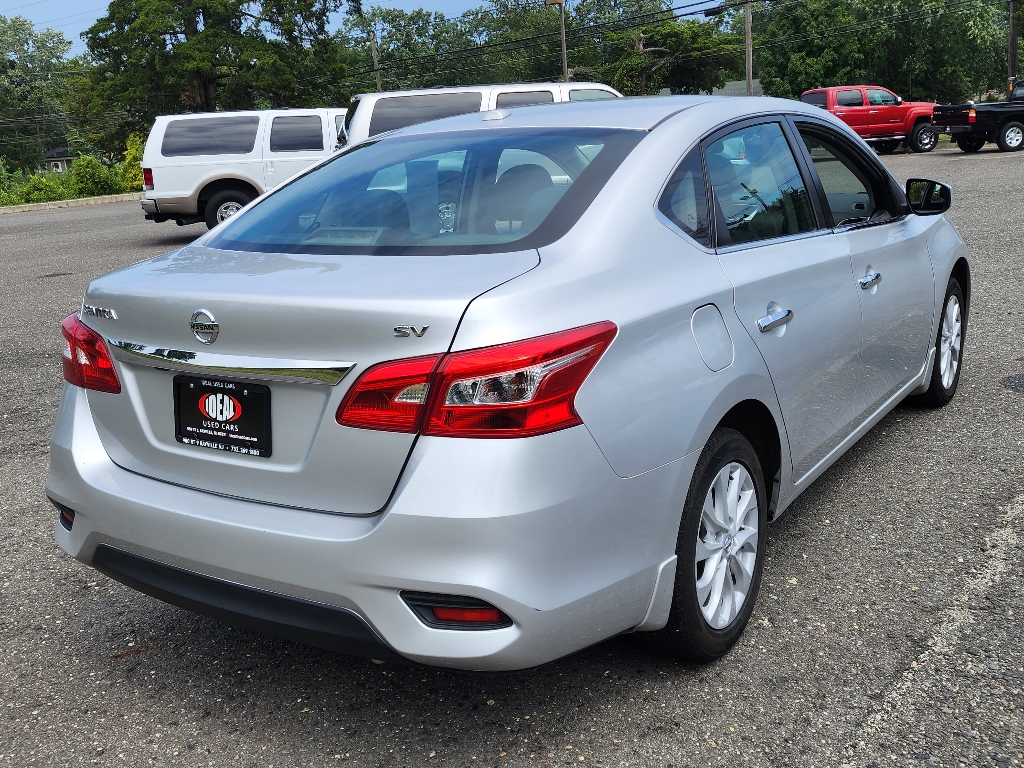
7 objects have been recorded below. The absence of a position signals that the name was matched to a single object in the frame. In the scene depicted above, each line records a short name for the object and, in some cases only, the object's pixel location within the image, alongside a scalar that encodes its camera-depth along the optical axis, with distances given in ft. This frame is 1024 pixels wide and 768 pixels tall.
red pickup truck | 92.17
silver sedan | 7.24
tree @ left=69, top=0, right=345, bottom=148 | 152.56
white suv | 50.60
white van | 42.91
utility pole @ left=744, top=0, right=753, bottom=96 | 153.28
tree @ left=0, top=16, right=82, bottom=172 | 272.31
